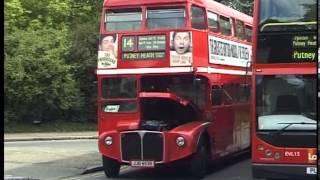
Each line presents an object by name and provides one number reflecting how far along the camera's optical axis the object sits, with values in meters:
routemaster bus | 13.57
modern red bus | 11.24
